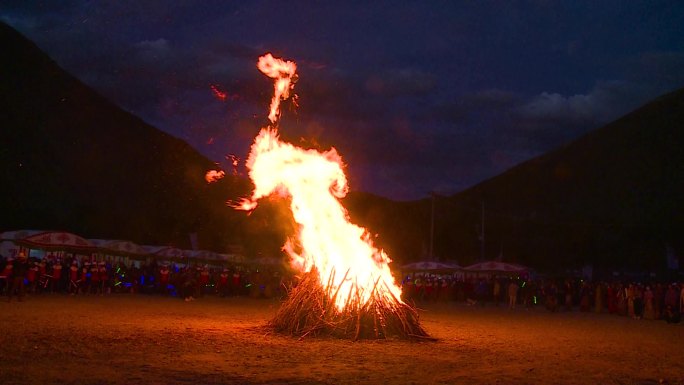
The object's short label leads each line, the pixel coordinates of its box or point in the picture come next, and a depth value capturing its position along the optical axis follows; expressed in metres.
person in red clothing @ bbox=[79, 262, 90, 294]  25.78
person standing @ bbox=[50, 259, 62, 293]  24.86
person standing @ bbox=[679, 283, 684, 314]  24.53
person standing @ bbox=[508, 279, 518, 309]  30.25
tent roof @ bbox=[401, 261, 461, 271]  38.19
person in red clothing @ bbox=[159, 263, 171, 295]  29.92
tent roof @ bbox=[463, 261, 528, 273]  35.16
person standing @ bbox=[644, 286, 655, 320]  25.27
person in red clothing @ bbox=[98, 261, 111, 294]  26.48
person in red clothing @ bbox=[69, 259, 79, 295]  25.30
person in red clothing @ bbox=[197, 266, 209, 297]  29.69
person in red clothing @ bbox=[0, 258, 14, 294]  20.44
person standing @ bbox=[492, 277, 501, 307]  33.22
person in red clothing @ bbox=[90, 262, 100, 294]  26.14
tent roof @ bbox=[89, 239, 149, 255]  32.08
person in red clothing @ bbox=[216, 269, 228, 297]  31.05
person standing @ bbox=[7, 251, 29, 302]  20.28
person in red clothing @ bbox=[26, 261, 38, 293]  22.27
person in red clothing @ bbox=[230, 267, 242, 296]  31.88
